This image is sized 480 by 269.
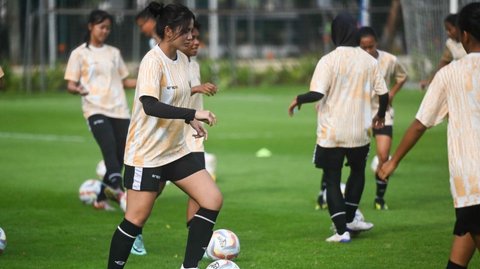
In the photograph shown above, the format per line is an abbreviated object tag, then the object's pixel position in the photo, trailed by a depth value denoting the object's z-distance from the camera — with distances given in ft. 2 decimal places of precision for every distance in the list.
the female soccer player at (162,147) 53.06
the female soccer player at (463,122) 43.80
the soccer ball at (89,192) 85.06
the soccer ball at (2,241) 62.64
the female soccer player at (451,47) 87.76
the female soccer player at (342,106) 68.18
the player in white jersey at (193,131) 65.52
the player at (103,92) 82.12
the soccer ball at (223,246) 61.36
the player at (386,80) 81.35
